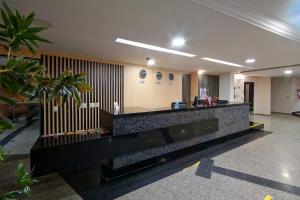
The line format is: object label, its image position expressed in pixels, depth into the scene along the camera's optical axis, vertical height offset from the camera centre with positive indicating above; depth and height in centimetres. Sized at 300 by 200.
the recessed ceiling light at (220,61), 519 +126
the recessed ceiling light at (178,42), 326 +117
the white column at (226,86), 845 +67
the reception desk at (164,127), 275 -55
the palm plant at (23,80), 92 +12
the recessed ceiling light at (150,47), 344 +120
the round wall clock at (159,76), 671 +93
